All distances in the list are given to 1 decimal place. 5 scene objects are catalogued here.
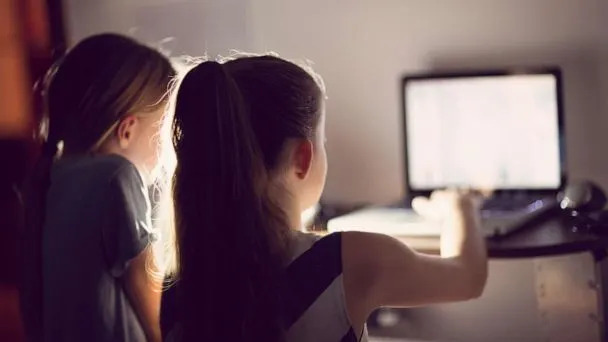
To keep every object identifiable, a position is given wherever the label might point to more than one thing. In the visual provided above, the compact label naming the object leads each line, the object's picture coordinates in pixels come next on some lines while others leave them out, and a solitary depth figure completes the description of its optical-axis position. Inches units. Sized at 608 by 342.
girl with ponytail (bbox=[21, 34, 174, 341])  47.8
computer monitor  71.4
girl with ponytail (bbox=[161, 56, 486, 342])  37.7
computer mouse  65.3
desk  60.5
